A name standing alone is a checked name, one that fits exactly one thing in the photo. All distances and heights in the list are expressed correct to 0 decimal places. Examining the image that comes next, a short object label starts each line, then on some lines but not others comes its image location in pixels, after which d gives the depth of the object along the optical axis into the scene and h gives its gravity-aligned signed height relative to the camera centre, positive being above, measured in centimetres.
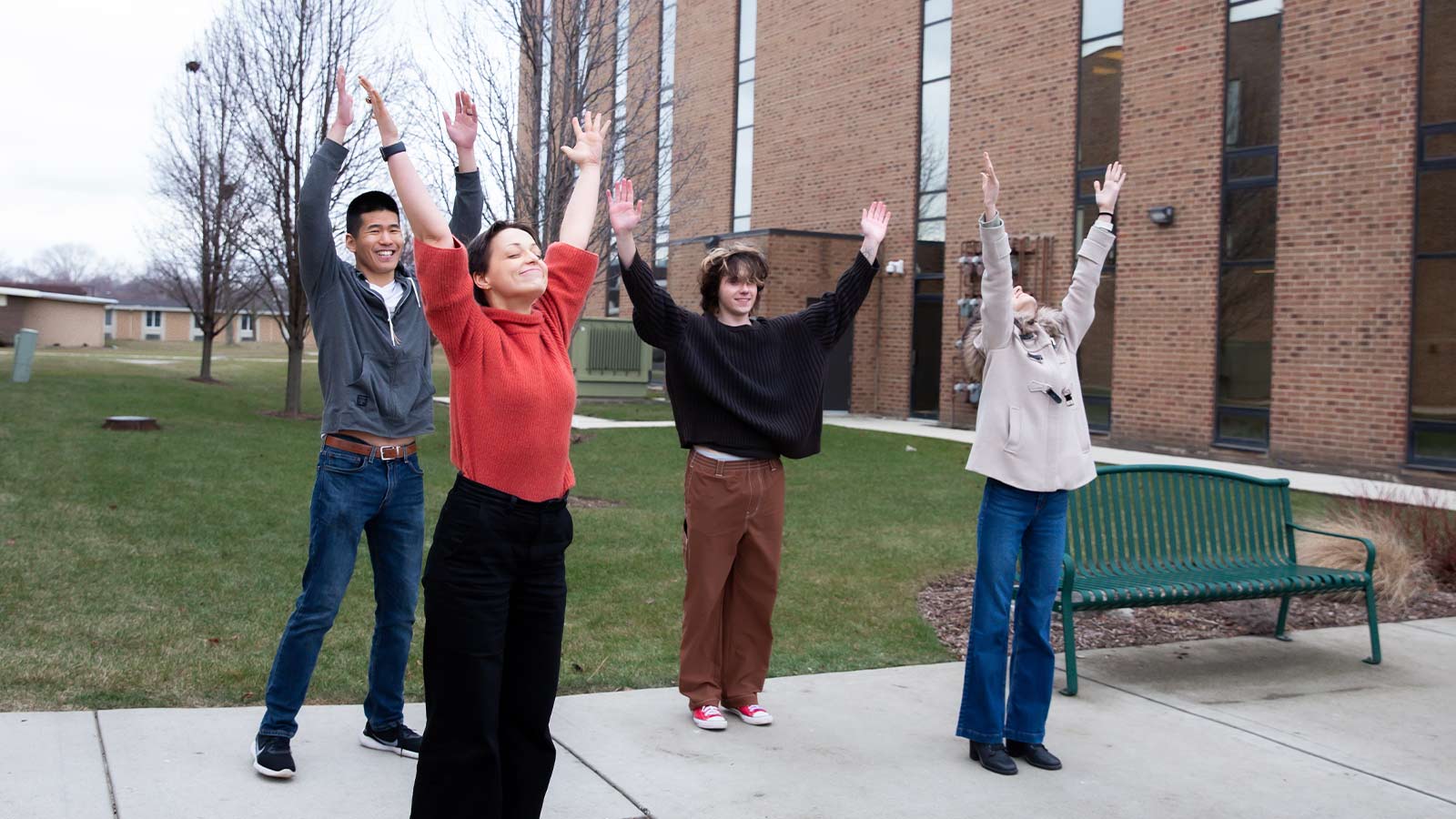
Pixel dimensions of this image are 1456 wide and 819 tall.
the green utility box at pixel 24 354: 2378 -29
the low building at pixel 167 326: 8812 +133
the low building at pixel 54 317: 5347 +105
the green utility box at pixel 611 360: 2589 -12
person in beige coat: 463 -52
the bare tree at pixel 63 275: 11782 +635
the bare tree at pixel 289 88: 1834 +387
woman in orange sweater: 316 -46
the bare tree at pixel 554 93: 1488 +323
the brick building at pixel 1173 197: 1426 +241
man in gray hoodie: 407 -31
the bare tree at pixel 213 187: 2092 +314
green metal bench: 613 -94
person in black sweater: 488 -30
